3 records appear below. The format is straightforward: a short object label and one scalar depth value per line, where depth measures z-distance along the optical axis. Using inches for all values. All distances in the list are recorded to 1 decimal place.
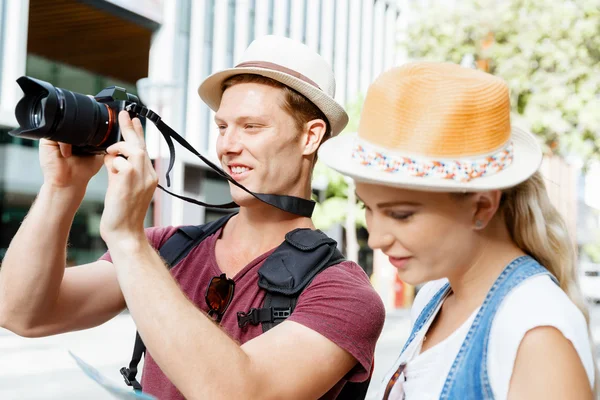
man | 54.1
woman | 47.0
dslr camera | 60.7
